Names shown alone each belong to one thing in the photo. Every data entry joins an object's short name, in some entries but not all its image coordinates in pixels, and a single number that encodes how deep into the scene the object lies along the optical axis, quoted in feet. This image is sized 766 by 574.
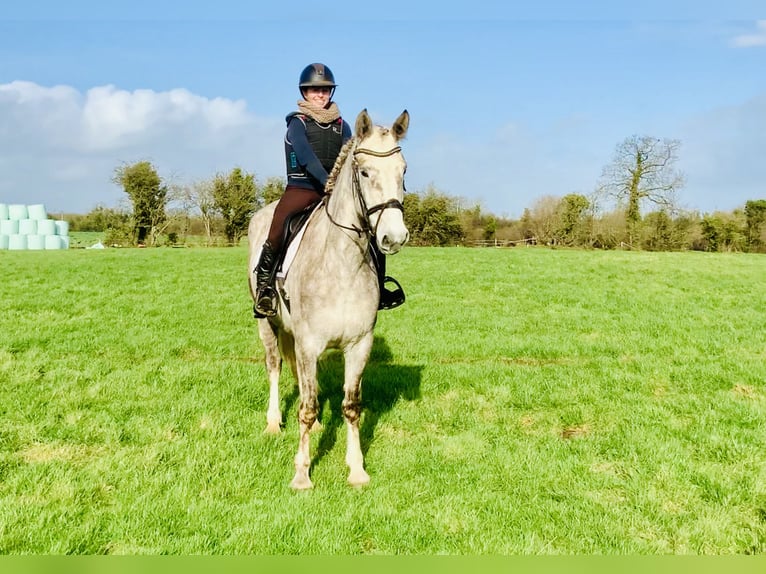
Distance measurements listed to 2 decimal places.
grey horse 15.69
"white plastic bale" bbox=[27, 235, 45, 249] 150.41
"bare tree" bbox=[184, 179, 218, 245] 159.74
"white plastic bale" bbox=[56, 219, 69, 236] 159.77
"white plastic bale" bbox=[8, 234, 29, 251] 148.15
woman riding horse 19.31
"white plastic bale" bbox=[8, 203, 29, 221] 158.81
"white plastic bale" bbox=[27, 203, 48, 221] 161.99
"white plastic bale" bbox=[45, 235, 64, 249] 152.97
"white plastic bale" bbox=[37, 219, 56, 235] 156.35
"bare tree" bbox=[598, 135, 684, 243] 173.06
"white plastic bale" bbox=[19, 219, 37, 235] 155.12
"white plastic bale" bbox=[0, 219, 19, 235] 153.58
